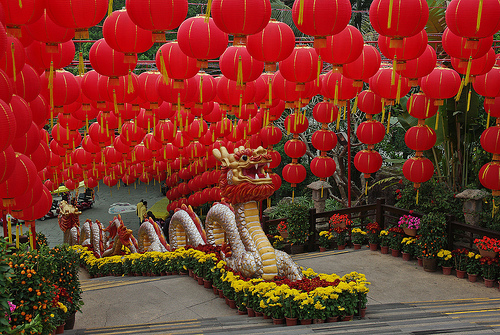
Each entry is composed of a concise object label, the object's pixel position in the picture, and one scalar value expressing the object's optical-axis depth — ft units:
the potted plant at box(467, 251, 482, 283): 25.37
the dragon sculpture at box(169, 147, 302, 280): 20.26
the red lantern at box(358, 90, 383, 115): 26.58
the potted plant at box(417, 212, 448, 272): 27.02
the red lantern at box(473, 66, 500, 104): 20.58
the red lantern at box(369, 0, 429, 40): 14.11
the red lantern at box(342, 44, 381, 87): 18.86
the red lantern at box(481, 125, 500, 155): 22.97
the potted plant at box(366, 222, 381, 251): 32.14
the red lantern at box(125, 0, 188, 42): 13.05
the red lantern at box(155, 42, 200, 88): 17.72
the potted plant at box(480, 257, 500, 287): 24.53
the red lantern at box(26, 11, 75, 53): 14.44
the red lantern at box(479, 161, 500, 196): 23.25
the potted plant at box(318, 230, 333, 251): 34.32
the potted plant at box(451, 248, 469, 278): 25.91
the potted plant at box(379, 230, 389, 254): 31.14
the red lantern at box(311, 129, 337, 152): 30.94
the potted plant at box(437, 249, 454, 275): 26.48
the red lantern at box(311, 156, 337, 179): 30.96
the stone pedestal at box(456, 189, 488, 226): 26.76
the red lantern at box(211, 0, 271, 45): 13.29
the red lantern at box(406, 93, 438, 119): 24.16
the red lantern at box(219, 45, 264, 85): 18.17
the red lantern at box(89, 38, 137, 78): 17.21
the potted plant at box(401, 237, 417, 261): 29.19
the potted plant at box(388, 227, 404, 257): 30.35
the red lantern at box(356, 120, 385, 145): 27.86
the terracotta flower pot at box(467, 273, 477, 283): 25.30
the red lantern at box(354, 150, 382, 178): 28.25
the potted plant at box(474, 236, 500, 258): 24.17
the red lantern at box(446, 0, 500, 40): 14.21
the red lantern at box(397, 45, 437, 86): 19.03
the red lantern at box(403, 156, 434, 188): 25.88
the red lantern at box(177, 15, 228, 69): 15.48
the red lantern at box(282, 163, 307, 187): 33.32
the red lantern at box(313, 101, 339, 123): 29.37
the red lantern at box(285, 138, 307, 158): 32.99
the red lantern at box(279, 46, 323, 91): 18.69
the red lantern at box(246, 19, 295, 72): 15.94
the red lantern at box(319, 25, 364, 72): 16.49
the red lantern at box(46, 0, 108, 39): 12.44
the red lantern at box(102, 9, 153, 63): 15.24
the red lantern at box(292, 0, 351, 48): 13.64
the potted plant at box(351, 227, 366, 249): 33.14
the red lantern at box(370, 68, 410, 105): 21.47
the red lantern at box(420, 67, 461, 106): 20.84
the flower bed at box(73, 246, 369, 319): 17.29
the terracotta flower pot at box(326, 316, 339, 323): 17.43
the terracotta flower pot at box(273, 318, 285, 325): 17.74
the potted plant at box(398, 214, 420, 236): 29.22
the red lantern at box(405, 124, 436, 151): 25.43
